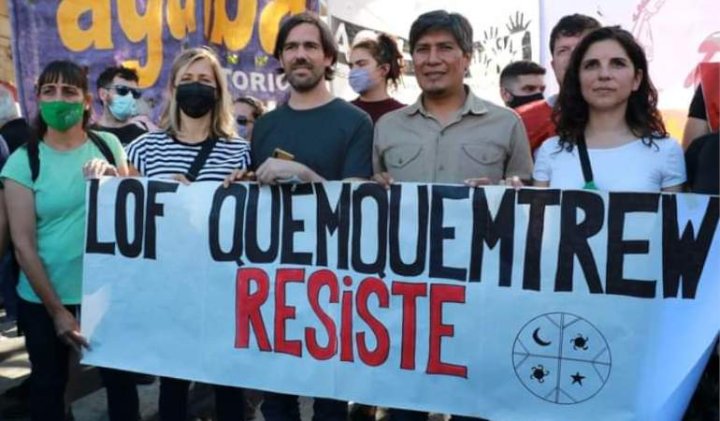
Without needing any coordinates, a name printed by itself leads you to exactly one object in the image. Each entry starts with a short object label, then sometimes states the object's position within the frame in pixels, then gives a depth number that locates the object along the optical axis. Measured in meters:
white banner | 2.58
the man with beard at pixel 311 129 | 3.03
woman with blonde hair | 3.14
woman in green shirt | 3.15
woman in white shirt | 2.66
